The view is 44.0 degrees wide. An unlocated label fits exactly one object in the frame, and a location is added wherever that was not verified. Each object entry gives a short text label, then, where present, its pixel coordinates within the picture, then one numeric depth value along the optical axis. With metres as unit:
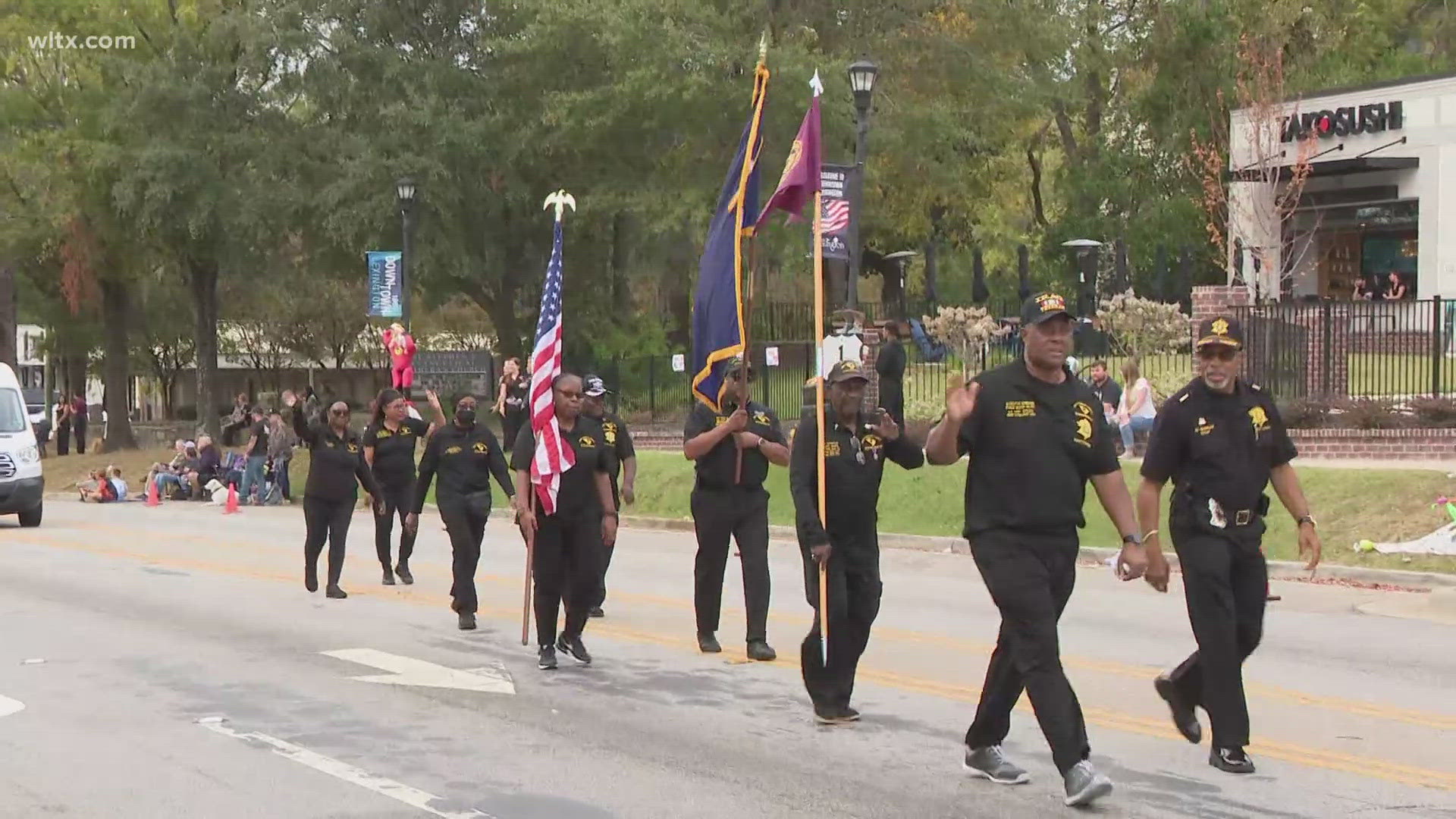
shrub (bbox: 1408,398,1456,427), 22.09
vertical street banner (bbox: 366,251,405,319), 32.72
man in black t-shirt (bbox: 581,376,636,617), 12.53
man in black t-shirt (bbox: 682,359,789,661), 10.91
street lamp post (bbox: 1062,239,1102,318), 34.19
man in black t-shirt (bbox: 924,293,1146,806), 6.93
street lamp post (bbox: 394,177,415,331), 31.12
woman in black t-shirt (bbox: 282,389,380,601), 14.90
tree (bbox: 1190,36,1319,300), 37.53
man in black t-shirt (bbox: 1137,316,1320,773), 7.52
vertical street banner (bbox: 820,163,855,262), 23.33
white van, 24.97
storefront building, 36.16
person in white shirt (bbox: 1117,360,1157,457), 22.81
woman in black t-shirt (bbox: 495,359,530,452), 26.36
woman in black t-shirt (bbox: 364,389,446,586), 15.57
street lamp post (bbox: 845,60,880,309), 23.61
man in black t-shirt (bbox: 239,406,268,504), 32.38
